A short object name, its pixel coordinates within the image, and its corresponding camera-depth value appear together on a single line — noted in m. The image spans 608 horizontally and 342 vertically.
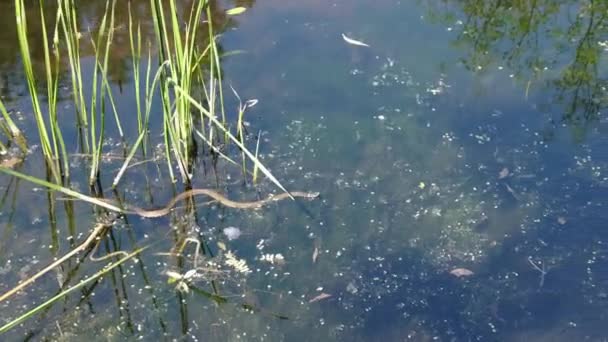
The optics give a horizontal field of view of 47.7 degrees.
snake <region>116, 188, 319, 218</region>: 2.91
